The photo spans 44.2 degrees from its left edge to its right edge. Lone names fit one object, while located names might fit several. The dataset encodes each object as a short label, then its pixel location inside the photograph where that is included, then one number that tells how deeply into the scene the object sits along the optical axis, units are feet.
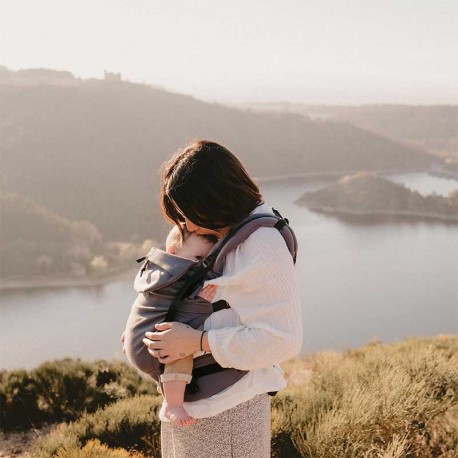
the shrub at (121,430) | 9.68
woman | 3.90
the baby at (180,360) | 4.14
